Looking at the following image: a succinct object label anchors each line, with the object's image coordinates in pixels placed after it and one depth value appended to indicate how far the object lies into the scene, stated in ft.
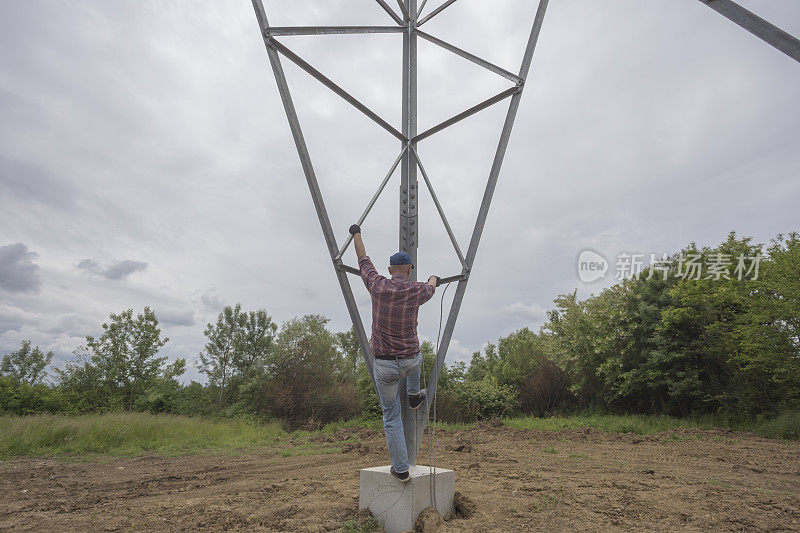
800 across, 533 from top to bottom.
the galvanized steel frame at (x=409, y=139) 13.70
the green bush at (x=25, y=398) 62.44
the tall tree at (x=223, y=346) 98.33
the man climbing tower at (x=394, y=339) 12.39
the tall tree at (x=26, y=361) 117.80
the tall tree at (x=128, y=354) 78.54
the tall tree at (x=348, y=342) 122.51
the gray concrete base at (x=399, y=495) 12.52
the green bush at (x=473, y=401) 53.83
